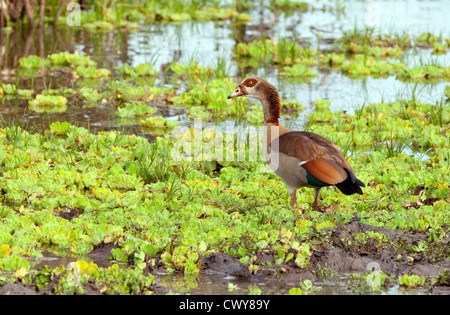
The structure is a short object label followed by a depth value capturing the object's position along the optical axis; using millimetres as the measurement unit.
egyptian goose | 5867
